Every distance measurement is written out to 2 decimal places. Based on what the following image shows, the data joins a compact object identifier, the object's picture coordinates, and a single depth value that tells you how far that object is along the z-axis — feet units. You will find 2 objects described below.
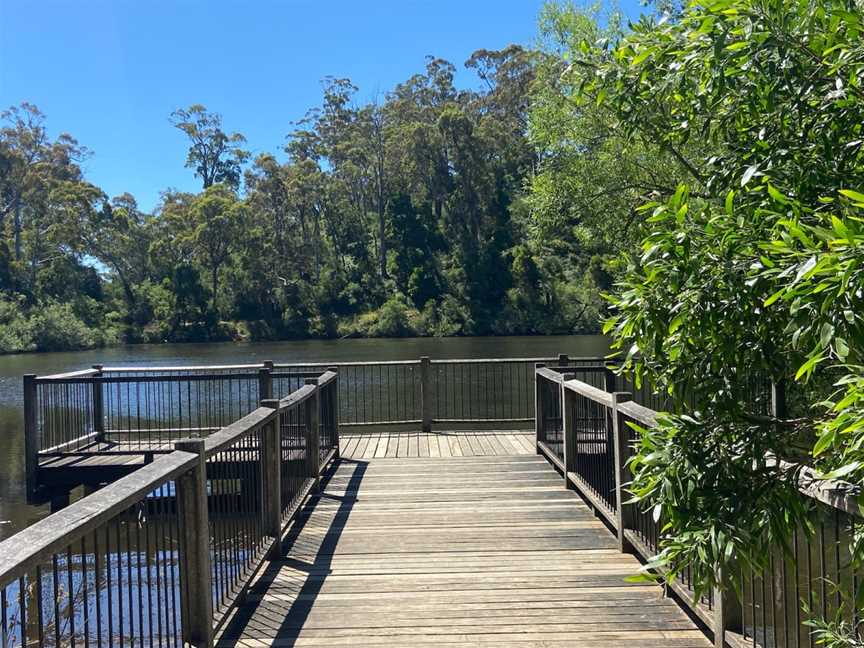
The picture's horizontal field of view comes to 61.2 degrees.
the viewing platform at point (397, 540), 10.19
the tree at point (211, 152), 239.09
